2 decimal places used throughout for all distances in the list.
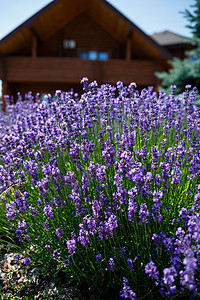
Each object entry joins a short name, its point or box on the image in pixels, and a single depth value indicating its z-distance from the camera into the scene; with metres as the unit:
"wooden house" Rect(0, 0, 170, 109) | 13.58
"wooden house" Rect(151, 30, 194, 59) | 18.94
